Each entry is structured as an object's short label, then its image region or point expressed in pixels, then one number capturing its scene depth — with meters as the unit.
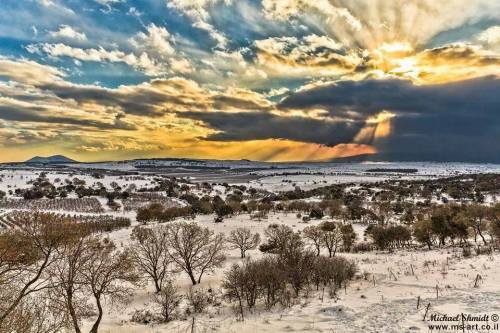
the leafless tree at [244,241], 47.62
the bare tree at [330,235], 45.84
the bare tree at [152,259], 36.61
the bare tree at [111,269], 23.25
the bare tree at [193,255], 38.55
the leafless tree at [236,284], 26.68
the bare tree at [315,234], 46.83
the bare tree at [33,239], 19.15
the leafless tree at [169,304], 26.18
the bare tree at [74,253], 21.31
